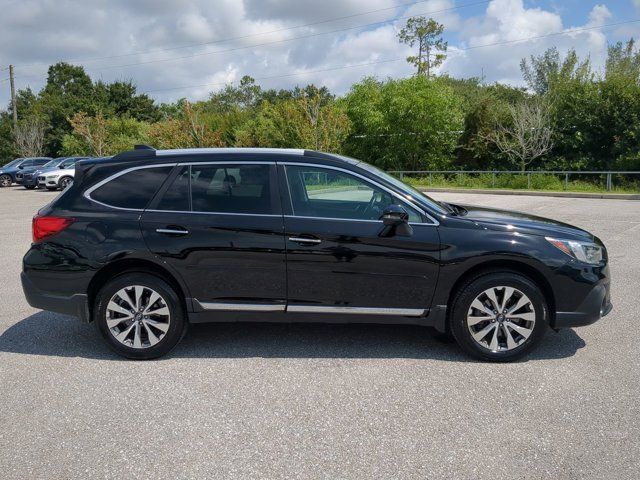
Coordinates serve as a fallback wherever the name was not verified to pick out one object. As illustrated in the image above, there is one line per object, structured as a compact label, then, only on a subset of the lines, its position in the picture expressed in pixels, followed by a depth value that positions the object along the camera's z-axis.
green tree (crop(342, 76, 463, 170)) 27.97
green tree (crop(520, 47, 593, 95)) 33.20
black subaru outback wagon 4.39
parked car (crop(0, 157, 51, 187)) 33.34
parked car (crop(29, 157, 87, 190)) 27.55
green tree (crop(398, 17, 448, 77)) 53.41
